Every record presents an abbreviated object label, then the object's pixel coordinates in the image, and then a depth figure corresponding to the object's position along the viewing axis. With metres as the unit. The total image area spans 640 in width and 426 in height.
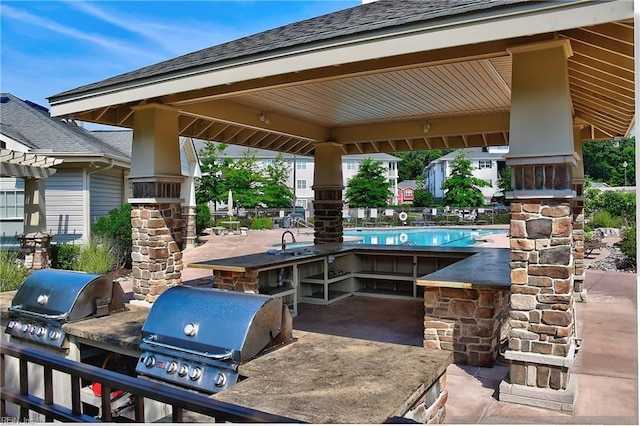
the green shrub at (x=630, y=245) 12.09
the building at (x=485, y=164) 43.28
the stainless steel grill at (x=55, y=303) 4.38
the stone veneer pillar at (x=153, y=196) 6.93
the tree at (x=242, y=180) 28.45
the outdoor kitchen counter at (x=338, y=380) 2.51
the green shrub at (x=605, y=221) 20.84
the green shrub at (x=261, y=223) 27.24
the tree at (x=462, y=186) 30.77
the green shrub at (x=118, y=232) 12.23
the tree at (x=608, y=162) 41.18
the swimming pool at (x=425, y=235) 21.40
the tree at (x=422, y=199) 38.91
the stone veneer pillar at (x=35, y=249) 11.14
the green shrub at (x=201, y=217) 21.42
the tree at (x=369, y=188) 31.45
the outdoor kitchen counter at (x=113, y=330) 3.90
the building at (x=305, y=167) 39.44
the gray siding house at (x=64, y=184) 12.60
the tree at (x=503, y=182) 34.43
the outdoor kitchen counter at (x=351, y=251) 7.05
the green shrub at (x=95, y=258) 10.50
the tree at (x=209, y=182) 27.74
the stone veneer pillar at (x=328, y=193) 10.90
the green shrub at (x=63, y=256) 11.42
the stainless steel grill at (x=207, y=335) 3.21
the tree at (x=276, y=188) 31.27
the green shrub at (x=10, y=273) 8.64
